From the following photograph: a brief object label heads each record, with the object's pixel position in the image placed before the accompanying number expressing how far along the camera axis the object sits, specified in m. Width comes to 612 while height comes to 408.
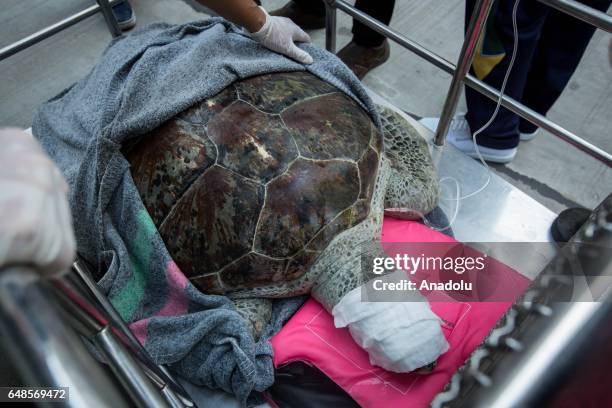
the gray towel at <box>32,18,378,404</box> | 0.92
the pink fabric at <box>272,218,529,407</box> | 0.87
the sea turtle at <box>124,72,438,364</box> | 0.91
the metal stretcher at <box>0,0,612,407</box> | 0.21
